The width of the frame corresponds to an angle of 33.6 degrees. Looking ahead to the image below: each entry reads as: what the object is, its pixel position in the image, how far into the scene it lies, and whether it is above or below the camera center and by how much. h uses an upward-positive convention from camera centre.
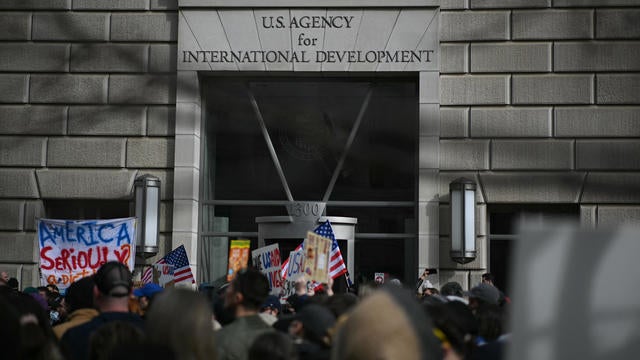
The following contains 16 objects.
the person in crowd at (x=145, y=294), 9.99 -0.65
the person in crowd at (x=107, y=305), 6.44 -0.49
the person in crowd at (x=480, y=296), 8.73 -0.53
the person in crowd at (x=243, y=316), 6.53 -0.54
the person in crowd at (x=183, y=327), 5.38 -0.50
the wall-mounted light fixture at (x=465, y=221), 17.36 +0.20
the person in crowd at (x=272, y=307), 10.25 -0.75
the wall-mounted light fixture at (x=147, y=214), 17.70 +0.24
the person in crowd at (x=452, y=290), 11.91 -0.66
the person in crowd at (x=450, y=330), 5.92 -0.55
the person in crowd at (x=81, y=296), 8.15 -0.53
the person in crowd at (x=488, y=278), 15.97 -0.67
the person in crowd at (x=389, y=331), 4.60 -0.43
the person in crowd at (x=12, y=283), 15.33 -0.83
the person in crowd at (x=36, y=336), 5.43 -0.58
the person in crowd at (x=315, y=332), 6.22 -0.60
